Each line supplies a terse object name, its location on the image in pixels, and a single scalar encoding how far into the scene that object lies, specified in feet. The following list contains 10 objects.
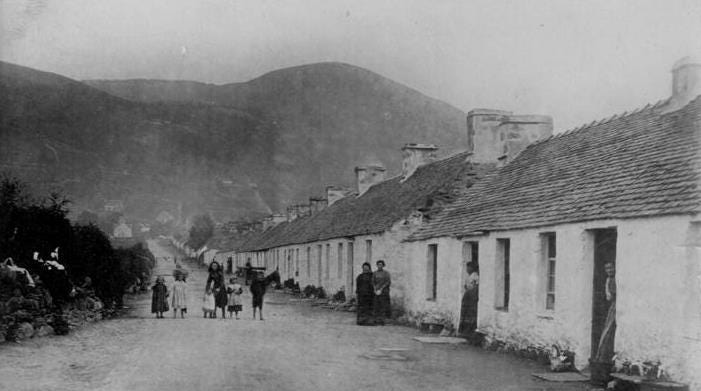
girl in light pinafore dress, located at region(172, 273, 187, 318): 70.69
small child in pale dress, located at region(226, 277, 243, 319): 70.85
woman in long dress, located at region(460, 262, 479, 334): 52.16
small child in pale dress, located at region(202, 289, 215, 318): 70.79
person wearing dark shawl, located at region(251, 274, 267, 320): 69.97
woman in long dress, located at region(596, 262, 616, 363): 33.63
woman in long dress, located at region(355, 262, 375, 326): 64.03
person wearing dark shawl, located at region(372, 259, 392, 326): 65.62
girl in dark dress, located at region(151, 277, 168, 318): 69.67
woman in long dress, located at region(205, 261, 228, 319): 70.08
